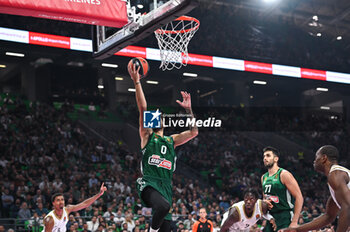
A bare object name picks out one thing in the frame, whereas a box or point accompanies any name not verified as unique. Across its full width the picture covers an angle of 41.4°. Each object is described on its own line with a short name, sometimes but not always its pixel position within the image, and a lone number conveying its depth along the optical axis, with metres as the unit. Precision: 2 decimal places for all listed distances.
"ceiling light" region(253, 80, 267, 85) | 26.75
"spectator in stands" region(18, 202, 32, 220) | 12.60
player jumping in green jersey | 4.96
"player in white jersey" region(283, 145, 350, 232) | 3.92
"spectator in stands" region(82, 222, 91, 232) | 11.98
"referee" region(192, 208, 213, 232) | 11.32
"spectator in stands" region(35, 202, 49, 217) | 12.66
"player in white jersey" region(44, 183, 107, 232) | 7.04
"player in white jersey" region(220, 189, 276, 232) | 6.96
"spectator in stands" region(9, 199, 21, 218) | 13.04
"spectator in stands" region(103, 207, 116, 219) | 13.24
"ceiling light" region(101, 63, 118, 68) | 20.48
